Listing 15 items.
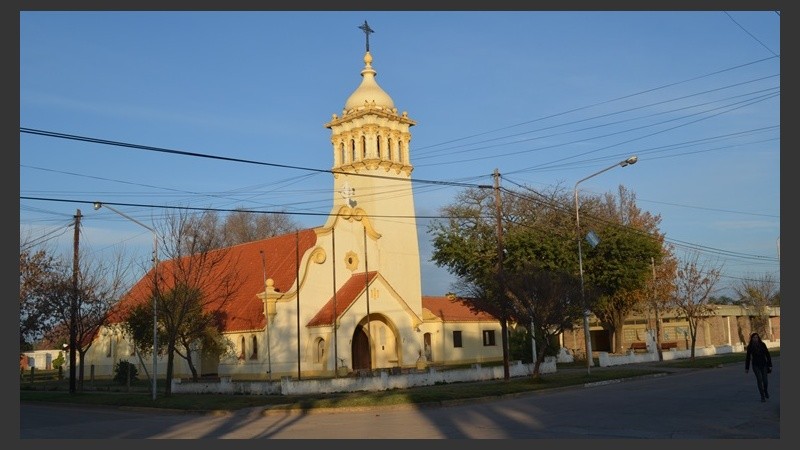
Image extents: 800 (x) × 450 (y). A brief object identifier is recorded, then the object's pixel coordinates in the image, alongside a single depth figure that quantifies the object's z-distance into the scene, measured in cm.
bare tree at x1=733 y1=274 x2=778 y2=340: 6994
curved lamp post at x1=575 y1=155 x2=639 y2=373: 3400
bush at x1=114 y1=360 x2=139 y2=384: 4135
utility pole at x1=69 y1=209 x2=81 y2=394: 3538
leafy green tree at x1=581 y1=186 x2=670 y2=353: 4653
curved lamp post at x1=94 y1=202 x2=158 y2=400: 2948
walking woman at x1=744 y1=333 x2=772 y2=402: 1967
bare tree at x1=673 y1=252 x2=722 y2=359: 4766
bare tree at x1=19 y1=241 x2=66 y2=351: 3866
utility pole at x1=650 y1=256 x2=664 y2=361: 4758
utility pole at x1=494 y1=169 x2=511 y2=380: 3140
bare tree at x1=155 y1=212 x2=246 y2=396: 3144
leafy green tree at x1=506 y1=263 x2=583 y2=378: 3032
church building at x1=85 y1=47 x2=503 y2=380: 4231
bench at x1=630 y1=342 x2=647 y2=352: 5912
